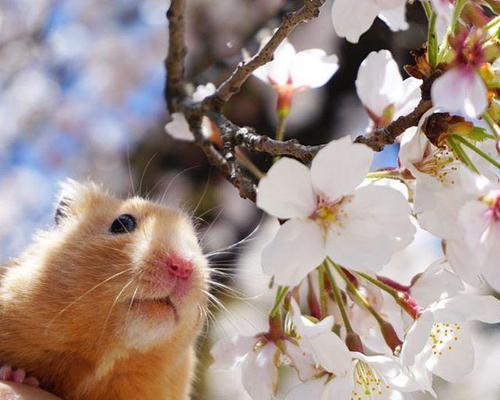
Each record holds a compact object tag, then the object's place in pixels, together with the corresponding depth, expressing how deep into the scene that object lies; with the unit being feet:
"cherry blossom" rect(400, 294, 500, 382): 0.96
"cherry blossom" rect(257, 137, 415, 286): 0.91
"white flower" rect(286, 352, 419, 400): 0.98
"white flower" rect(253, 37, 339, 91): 1.17
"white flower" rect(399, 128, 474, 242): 0.94
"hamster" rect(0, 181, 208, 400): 1.25
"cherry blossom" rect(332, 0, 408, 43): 0.97
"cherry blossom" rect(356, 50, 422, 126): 1.09
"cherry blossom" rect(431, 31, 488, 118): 0.86
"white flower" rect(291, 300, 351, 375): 0.96
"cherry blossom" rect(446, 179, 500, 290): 0.88
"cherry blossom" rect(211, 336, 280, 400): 1.04
